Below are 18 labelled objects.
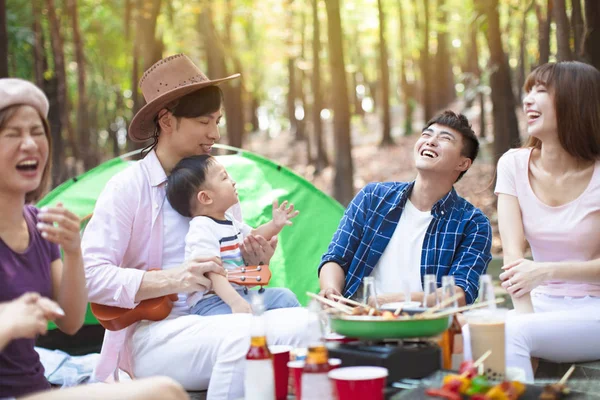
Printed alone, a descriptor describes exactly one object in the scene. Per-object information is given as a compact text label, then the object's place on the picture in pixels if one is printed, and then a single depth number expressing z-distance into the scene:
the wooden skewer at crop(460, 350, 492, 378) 2.20
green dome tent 5.04
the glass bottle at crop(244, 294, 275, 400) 2.35
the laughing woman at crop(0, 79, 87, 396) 2.29
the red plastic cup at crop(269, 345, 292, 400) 2.58
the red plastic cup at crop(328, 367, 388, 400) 2.08
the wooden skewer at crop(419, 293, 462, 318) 2.44
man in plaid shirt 3.54
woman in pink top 3.16
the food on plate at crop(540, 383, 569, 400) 2.12
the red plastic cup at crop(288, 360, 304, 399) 2.31
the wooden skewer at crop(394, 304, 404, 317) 2.46
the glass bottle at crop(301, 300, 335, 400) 2.16
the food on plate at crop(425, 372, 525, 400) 2.03
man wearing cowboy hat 2.97
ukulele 3.09
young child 3.13
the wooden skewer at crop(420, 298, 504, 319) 2.33
